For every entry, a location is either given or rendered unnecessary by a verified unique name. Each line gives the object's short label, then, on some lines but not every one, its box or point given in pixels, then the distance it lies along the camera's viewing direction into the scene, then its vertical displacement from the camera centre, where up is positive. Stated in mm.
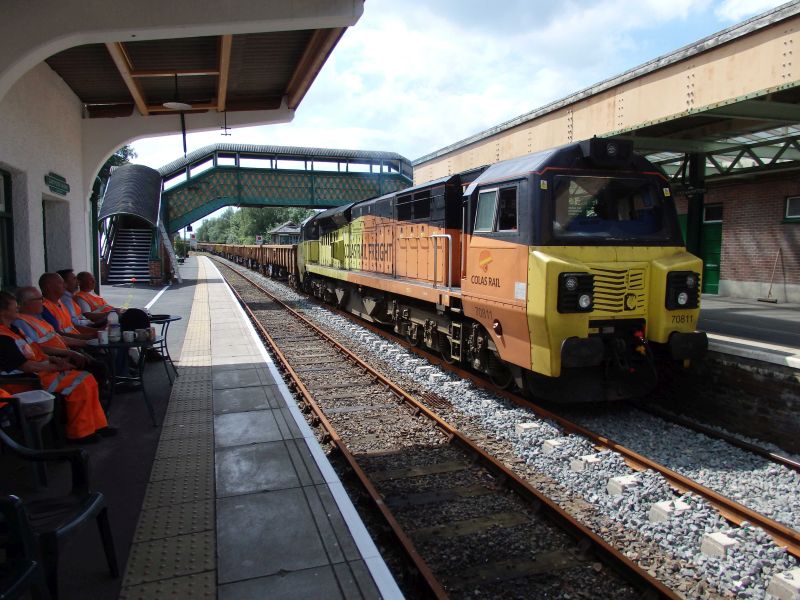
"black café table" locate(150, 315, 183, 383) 7434 -924
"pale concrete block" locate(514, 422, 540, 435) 6246 -1991
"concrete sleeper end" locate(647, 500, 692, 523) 4430 -2083
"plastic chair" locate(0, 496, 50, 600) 2311 -1354
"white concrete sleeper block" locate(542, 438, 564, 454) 5730 -2021
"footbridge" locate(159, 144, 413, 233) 30078 +4217
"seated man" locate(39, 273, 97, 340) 5727 -578
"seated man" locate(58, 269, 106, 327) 6773 -687
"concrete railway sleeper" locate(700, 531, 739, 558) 3963 -2119
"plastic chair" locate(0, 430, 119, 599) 2664 -1397
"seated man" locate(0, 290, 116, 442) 4492 -1112
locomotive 5941 -248
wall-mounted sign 8071 +1060
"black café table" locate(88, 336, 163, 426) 5797 -1089
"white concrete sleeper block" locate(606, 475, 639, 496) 4887 -2062
